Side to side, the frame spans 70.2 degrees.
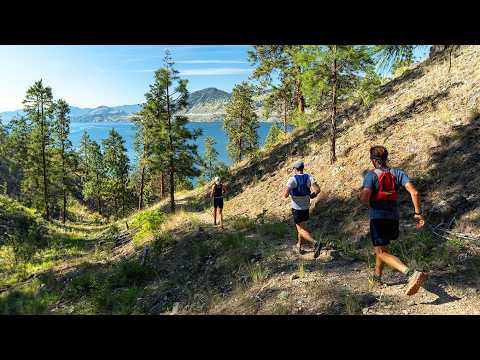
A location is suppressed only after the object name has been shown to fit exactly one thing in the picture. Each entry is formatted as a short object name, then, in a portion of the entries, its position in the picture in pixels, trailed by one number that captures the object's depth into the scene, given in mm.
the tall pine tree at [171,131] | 25547
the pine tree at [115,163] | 51862
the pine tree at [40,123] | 33906
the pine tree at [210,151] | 87225
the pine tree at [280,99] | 31109
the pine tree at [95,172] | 58531
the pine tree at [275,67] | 27922
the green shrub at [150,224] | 16750
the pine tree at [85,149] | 69500
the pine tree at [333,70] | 13914
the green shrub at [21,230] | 22422
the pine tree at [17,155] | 42159
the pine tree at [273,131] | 57969
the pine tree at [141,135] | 26044
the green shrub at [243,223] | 13609
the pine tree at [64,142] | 42031
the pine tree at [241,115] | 47250
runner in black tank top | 13407
